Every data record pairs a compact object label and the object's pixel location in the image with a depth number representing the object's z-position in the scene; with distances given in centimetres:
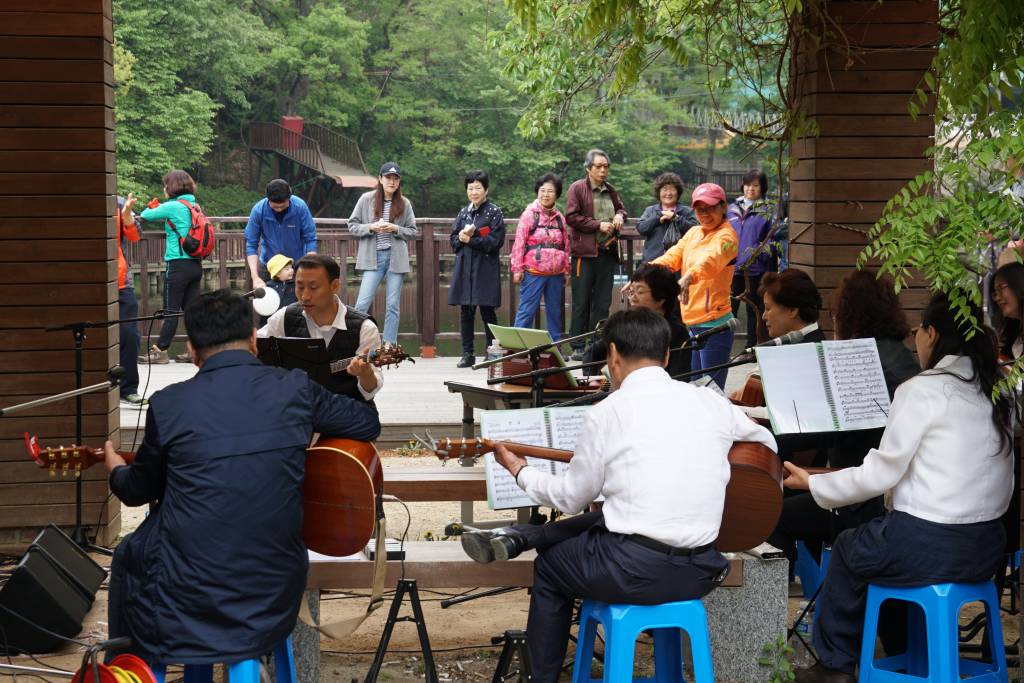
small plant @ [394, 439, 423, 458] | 877
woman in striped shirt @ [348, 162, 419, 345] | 1084
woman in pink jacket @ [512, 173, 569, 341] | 1039
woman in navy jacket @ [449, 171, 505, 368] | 1063
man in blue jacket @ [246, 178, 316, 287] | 976
